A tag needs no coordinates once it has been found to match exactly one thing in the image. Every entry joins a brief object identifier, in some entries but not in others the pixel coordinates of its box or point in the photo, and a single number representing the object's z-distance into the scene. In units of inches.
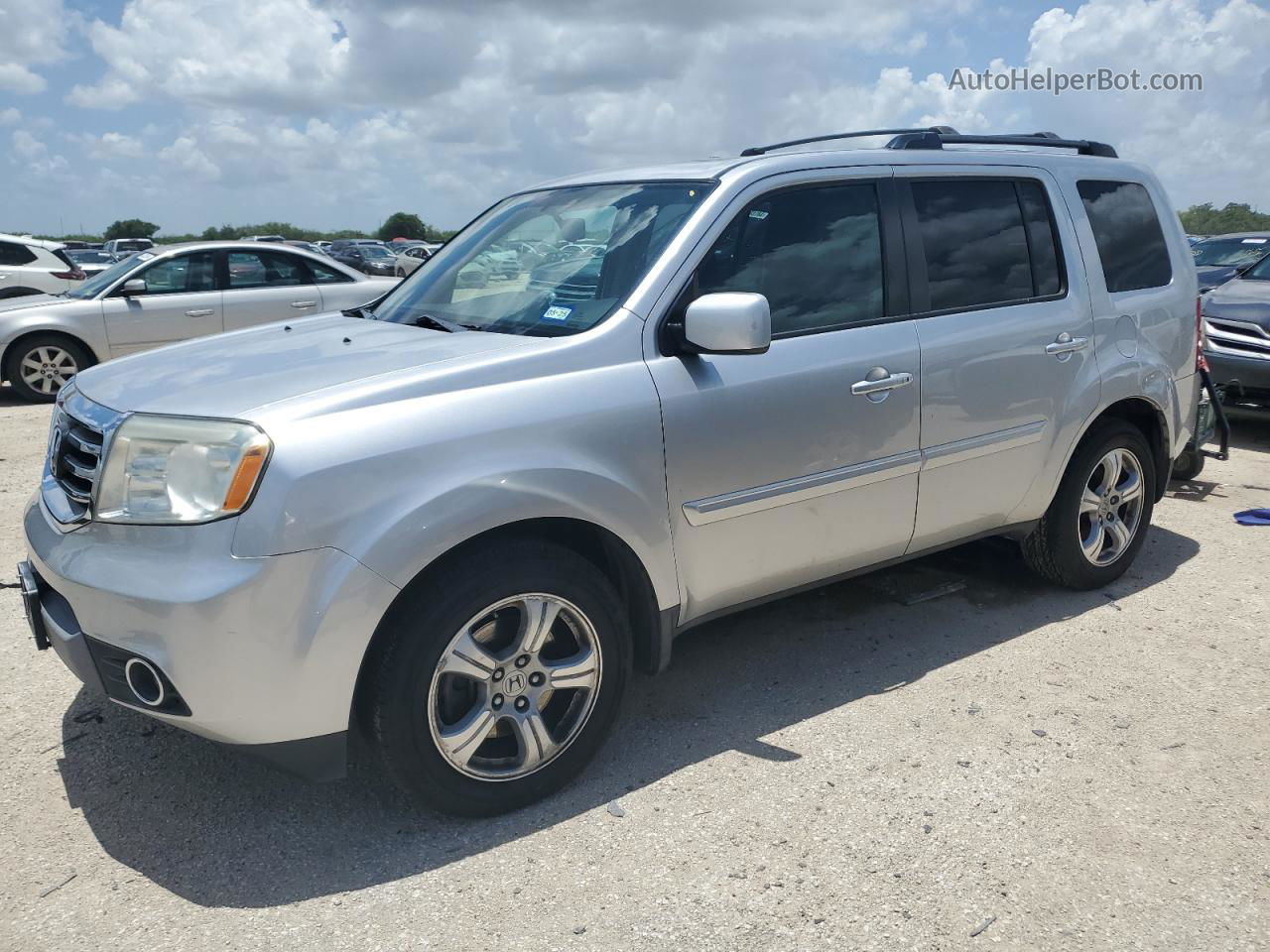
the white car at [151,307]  406.6
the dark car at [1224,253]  477.7
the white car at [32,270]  530.6
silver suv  104.8
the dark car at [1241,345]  327.3
